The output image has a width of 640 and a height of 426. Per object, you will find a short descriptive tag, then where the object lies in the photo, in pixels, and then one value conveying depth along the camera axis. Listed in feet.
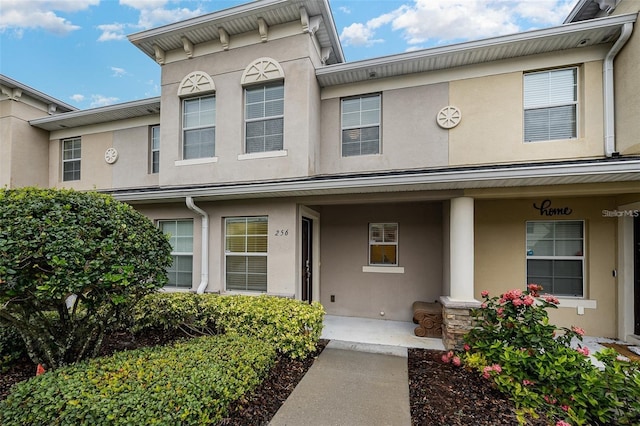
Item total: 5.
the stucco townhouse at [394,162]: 17.21
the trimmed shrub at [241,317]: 14.94
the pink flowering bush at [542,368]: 9.46
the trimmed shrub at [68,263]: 10.56
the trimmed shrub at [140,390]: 8.29
